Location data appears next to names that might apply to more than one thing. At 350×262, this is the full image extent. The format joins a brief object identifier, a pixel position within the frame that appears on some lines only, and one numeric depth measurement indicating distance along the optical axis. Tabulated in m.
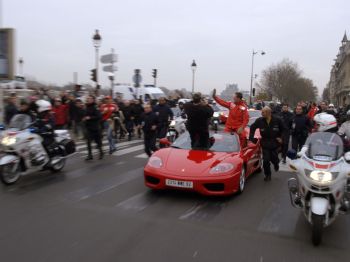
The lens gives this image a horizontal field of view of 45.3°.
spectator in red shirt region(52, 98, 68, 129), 15.48
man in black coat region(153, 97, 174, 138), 13.15
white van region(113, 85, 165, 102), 29.72
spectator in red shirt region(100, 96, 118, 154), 13.13
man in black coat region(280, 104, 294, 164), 11.93
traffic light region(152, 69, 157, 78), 27.58
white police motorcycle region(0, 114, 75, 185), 8.20
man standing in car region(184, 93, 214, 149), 8.78
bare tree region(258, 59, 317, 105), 108.19
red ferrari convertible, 7.18
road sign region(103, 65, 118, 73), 18.62
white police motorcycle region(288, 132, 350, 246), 5.21
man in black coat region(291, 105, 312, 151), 12.27
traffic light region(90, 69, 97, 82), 19.89
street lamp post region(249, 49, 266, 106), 58.87
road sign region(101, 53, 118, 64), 18.36
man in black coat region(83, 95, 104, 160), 11.80
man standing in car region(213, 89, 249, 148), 10.73
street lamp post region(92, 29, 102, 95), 20.32
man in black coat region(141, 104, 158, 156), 11.35
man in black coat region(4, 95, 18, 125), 14.57
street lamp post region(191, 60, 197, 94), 32.50
